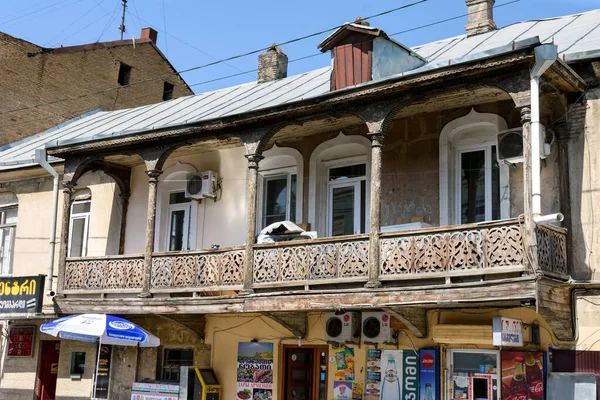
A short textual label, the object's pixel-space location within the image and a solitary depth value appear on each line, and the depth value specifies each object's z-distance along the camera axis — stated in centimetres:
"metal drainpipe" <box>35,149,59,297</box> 1716
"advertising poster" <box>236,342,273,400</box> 1509
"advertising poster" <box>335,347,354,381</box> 1395
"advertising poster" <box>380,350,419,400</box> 1305
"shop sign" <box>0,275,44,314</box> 1731
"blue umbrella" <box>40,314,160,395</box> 1429
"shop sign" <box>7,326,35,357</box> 1919
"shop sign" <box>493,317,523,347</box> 1117
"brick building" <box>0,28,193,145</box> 2453
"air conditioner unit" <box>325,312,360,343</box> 1379
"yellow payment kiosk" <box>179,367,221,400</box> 1530
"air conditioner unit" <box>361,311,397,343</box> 1340
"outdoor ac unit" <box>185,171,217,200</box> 1673
